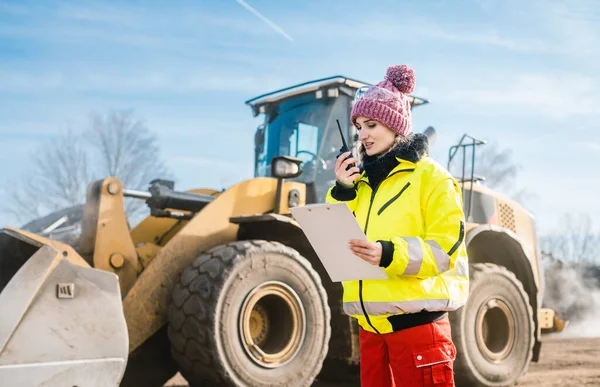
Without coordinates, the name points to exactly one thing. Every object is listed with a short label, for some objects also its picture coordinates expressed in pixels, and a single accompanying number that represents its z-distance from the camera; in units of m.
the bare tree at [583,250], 35.62
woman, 2.46
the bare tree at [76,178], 24.23
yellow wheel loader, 4.03
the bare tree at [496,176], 33.25
